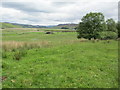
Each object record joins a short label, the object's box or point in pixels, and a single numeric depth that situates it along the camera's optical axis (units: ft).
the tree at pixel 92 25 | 75.92
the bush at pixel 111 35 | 93.81
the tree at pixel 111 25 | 104.42
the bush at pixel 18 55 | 29.11
